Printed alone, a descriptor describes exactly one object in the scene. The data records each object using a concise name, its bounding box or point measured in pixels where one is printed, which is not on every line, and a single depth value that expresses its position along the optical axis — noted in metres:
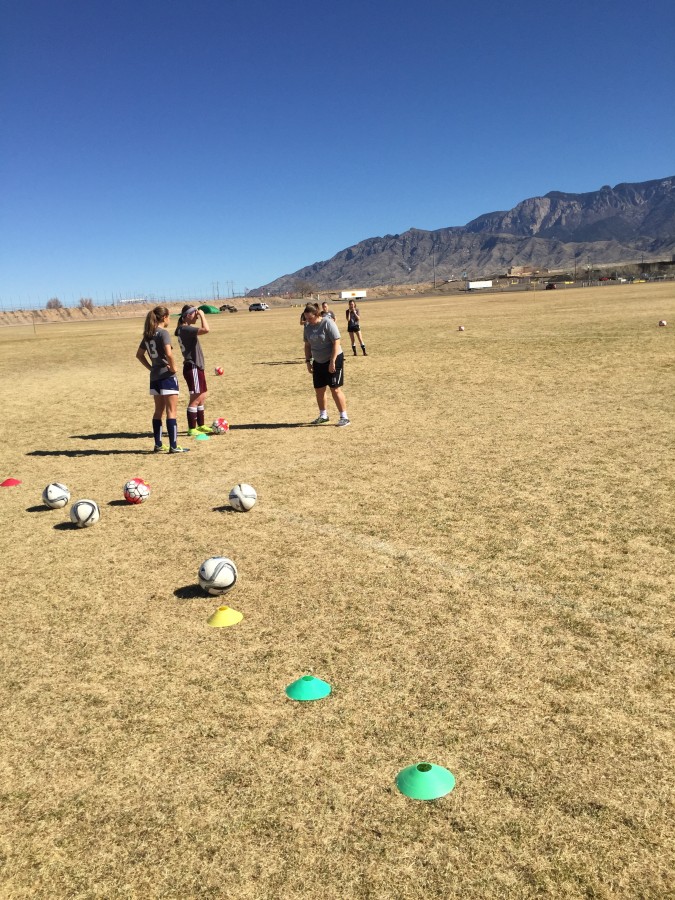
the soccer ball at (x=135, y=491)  8.02
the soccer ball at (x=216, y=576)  5.29
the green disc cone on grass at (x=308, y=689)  3.91
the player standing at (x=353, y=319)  22.44
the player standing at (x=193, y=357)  11.09
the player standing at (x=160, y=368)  9.84
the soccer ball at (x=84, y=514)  7.29
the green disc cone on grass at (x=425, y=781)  3.11
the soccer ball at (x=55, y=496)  8.02
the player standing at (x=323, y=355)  11.30
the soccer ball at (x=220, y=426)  12.05
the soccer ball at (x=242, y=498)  7.45
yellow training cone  4.89
